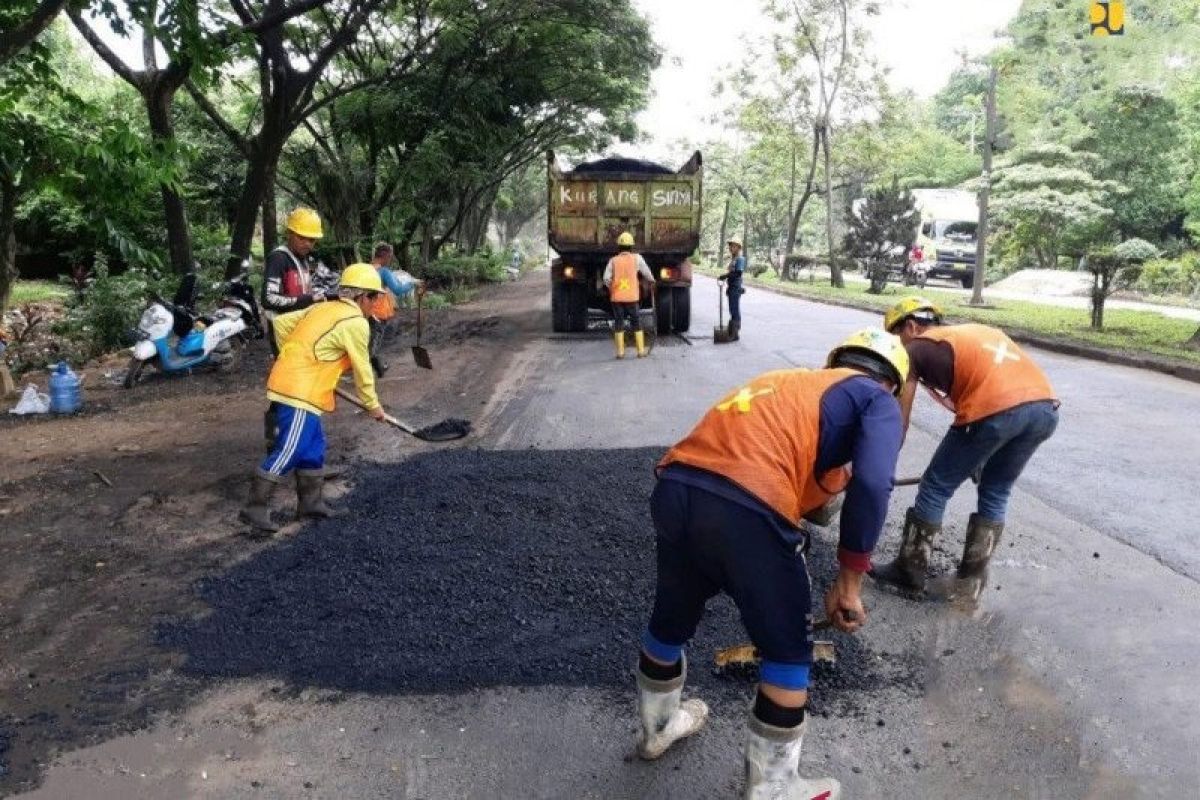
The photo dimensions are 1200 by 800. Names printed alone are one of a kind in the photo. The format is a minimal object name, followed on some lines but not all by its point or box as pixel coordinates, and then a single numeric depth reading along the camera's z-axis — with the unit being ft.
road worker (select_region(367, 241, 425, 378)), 30.22
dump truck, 41.96
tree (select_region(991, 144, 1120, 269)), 73.00
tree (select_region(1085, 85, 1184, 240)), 82.74
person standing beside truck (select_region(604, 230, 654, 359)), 35.73
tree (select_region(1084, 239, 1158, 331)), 41.57
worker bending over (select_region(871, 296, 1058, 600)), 12.18
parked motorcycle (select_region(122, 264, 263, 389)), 28.02
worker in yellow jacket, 14.70
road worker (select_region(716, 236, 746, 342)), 40.11
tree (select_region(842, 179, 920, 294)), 80.12
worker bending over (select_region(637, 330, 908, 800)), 7.28
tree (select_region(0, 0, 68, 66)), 18.43
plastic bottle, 24.21
